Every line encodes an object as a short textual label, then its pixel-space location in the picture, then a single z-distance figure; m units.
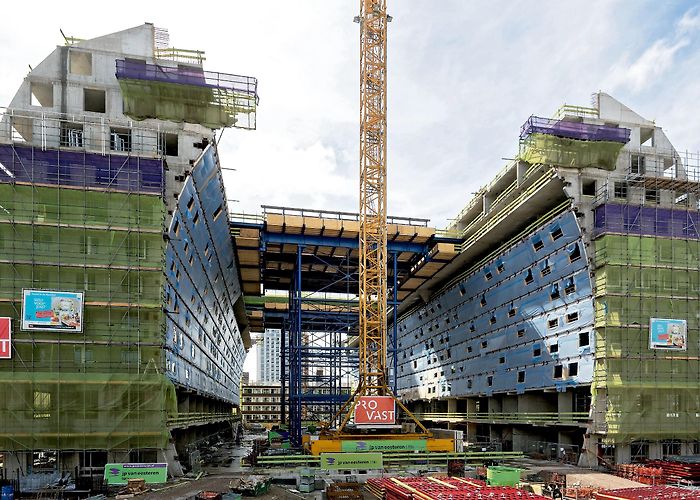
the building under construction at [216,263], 30.47
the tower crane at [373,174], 49.88
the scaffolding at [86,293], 29.70
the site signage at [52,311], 30.05
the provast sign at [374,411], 42.41
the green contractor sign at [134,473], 28.25
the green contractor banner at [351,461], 32.81
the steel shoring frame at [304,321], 51.25
